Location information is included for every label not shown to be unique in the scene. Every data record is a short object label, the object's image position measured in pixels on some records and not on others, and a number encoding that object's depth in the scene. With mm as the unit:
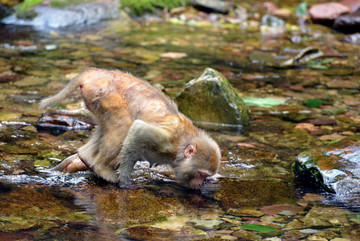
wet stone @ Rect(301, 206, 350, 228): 8266
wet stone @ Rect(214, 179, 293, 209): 9203
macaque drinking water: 9250
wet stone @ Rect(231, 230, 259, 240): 7574
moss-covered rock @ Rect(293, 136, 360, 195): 9687
